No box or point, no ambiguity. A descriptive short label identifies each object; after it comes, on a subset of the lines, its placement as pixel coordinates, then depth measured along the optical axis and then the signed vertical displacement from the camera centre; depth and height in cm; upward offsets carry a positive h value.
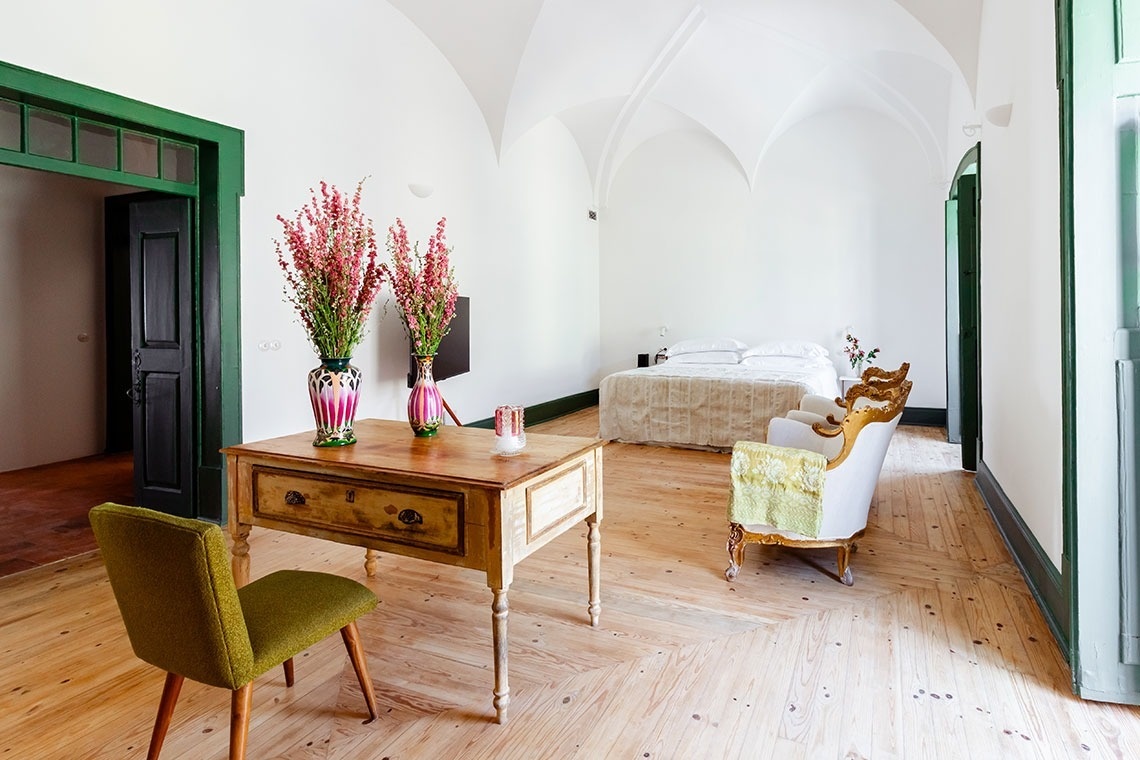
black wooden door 381 +23
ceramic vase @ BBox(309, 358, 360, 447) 212 -4
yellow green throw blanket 280 -48
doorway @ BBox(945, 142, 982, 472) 478 +49
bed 559 -18
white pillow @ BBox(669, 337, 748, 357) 744 +40
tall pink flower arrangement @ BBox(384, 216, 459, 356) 217 +32
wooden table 178 -34
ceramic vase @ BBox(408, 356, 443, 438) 233 -9
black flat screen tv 532 +29
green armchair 140 -52
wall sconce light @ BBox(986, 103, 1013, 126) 313 +130
